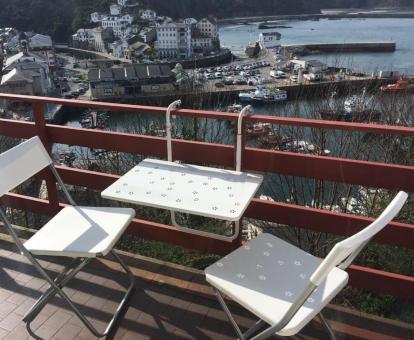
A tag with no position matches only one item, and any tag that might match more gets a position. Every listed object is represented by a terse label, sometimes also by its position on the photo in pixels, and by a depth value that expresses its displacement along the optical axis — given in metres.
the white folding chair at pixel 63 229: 1.92
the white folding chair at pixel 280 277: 1.29
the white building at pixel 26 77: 29.92
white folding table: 1.85
